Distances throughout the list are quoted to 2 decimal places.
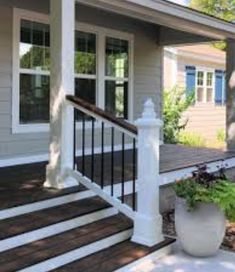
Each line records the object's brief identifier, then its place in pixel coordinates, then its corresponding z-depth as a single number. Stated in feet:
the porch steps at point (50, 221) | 8.95
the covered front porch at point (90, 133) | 9.61
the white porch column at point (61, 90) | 11.67
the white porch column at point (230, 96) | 20.07
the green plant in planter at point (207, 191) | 9.76
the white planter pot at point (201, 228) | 9.91
